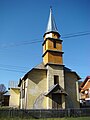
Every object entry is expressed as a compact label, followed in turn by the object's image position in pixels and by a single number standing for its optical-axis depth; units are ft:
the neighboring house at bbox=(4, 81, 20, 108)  128.77
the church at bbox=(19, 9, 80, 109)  76.79
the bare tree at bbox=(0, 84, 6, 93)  211.39
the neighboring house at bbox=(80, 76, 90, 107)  115.96
